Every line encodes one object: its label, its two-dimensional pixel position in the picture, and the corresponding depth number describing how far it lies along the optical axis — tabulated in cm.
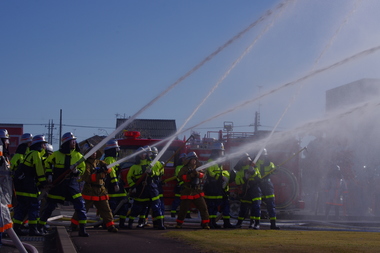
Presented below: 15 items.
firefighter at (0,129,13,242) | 703
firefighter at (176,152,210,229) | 1298
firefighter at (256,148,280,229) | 1391
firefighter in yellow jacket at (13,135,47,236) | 1072
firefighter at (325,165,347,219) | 2118
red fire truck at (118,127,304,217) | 1778
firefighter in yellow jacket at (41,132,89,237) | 1064
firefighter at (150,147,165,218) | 1328
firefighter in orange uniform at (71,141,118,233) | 1149
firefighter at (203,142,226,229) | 1371
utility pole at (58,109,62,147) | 5638
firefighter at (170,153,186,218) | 1648
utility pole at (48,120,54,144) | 7243
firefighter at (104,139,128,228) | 1221
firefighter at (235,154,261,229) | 1388
